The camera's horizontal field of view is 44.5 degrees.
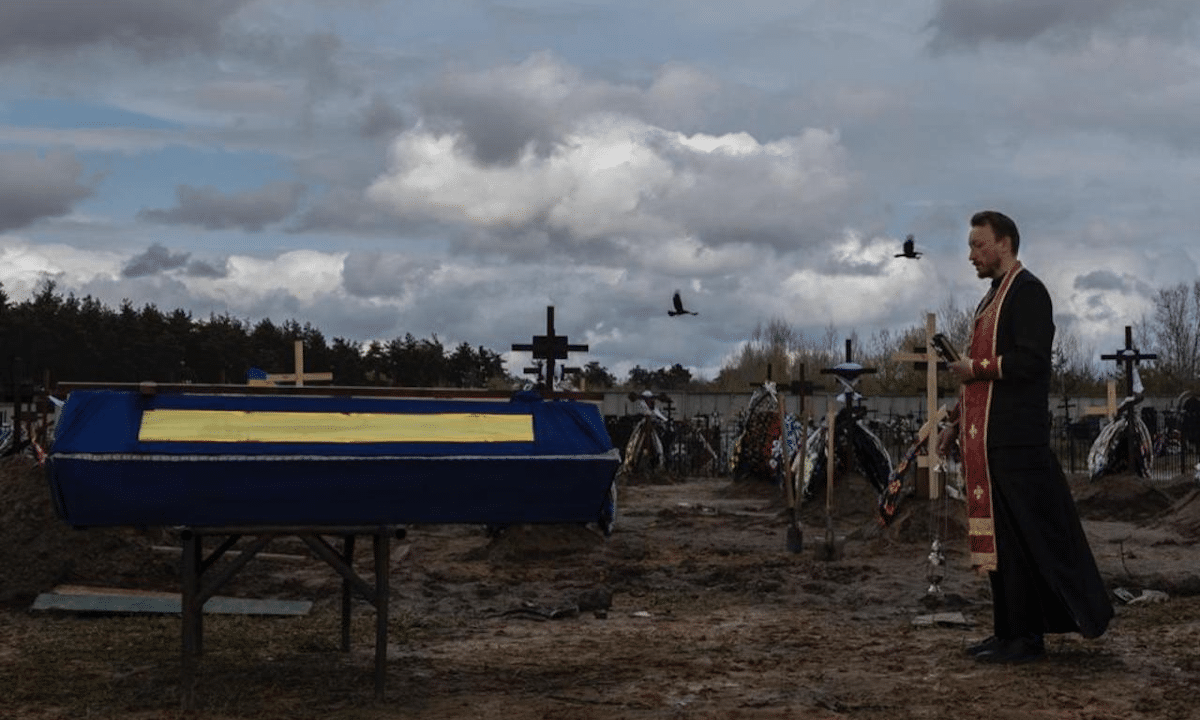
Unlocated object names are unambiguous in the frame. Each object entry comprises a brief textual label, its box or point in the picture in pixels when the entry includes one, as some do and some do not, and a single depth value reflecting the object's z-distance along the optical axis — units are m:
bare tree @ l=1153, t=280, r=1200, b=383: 64.56
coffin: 7.01
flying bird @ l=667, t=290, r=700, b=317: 27.50
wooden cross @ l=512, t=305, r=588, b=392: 17.33
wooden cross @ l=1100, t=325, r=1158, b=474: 20.84
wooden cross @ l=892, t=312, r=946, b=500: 13.04
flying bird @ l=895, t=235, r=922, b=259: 19.14
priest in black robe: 8.12
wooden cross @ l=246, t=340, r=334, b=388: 19.12
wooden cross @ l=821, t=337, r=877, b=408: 18.62
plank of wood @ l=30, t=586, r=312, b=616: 10.78
